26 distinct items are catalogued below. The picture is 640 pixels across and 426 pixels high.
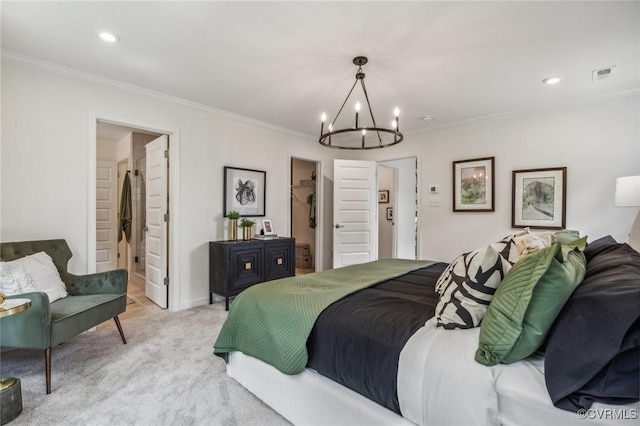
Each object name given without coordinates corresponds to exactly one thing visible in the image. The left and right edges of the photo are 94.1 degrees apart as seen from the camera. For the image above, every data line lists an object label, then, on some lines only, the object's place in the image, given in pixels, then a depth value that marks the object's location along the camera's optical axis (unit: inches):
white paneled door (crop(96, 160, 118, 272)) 199.2
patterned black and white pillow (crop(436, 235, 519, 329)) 48.9
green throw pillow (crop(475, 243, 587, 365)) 38.6
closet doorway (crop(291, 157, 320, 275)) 235.4
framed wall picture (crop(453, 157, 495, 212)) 156.3
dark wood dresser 133.5
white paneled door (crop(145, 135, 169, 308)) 136.8
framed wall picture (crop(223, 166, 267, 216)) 151.6
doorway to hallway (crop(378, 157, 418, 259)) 242.5
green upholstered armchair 72.8
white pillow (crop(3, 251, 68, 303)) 84.1
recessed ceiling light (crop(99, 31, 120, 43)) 84.5
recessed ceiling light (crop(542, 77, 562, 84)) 111.2
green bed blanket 58.0
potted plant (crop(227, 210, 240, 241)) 147.3
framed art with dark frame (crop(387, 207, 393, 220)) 251.2
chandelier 194.5
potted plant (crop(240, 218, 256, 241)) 147.9
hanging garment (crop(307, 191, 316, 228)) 218.2
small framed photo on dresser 160.0
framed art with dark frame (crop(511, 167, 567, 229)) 136.7
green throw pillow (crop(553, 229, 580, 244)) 87.1
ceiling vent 104.2
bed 33.7
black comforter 47.8
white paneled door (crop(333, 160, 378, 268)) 195.8
